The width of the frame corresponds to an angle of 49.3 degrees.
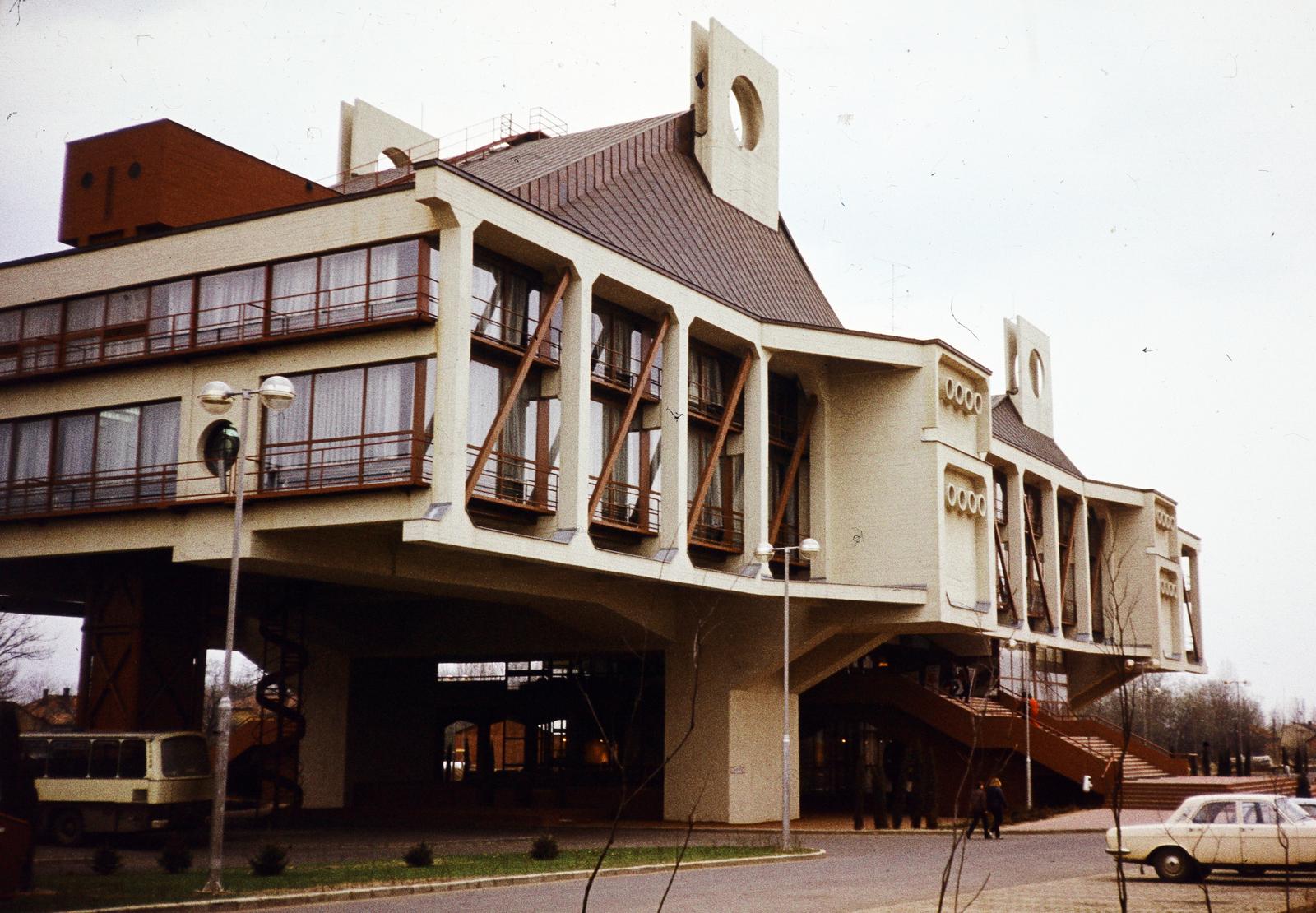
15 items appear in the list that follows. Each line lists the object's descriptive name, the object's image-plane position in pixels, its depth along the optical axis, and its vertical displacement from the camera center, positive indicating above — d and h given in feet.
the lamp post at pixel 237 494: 68.74 +12.10
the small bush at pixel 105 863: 69.62 -5.77
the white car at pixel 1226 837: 73.15 -4.57
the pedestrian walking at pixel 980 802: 106.63 -4.07
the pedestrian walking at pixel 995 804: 116.98 -4.62
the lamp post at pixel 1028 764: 144.38 -1.77
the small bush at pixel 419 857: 76.95 -5.97
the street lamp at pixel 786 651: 97.86 +6.69
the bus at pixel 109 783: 98.43 -2.81
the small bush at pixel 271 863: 71.36 -5.87
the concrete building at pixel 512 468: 102.27 +22.06
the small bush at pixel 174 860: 73.67 -5.97
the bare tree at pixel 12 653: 189.06 +11.76
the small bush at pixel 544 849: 83.61 -5.99
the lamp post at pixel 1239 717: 192.55 +6.24
